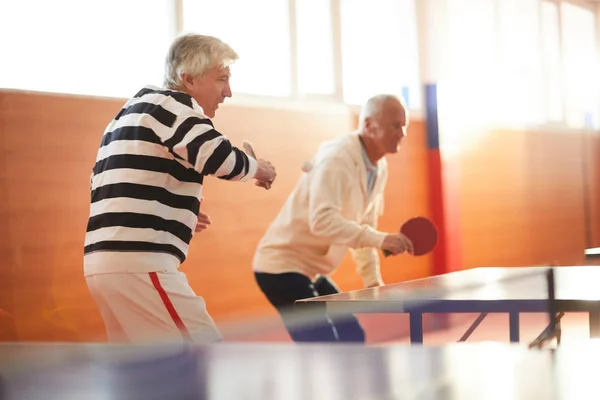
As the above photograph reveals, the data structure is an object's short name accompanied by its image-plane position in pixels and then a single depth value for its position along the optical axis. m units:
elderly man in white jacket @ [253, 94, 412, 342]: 3.56
